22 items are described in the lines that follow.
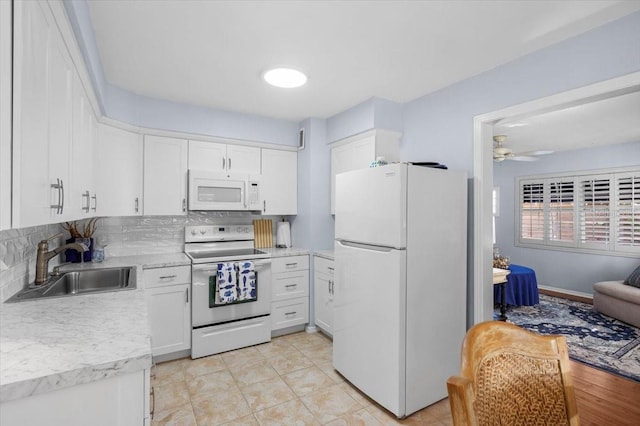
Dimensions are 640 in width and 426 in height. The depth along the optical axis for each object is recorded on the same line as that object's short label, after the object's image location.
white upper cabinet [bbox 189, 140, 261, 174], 3.32
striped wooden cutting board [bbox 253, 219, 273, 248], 3.86
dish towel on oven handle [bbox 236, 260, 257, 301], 3.03
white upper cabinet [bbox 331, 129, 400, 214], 3.05
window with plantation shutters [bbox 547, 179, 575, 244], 5.46
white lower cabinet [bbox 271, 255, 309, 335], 3.39
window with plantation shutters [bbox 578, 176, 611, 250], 5.04
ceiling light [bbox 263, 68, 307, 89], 2.41
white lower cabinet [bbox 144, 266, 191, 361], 2.74
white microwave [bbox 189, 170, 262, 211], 3.21
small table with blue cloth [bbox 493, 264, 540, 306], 4.21
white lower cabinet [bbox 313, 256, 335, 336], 3.29
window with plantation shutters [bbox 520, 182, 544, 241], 5.81
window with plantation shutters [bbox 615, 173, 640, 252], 4.75
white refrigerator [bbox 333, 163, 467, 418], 2.07
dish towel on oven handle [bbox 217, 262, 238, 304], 2.94
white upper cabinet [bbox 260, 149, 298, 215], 3.68
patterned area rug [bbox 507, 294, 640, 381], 2.99
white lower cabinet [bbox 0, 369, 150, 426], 0.92
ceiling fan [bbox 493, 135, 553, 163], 4.15
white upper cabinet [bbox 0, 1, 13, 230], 0.88
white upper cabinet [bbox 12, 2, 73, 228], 0.93
